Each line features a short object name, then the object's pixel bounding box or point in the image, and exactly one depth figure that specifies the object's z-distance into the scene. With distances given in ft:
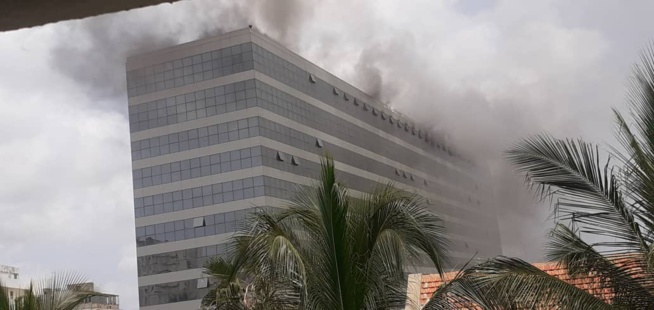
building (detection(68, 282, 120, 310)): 201.09
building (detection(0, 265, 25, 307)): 196.03
